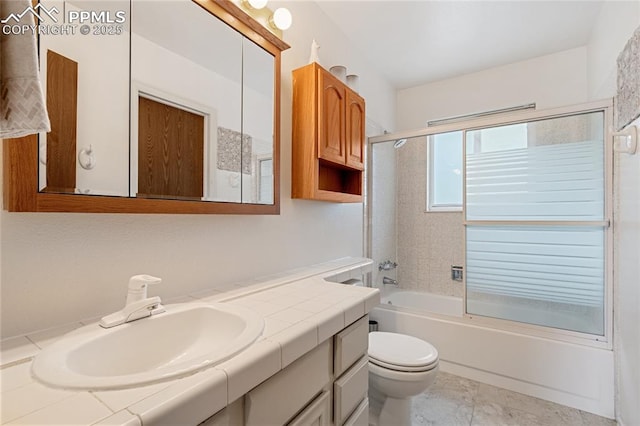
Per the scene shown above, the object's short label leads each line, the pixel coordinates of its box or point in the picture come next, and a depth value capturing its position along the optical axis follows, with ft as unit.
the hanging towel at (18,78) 1.62
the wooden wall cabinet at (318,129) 5.46
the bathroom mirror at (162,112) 2.67
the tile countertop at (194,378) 1.57
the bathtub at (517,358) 5.79
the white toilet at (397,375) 4.80
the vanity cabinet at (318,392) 2.26
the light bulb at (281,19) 5.02
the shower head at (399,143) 8.80
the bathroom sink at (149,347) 1.88
